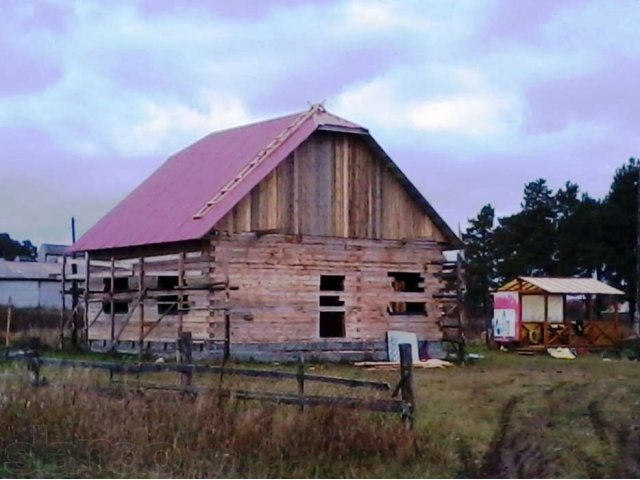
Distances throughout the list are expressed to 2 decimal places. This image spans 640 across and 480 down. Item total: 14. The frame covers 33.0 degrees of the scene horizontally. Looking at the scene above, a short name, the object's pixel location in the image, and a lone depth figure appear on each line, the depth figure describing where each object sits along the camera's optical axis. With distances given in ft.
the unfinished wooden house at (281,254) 87.86
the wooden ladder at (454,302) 97.55
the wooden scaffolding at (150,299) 86.89
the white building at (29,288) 210.38
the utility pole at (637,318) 141.59
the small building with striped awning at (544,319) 122.21
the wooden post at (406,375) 41.70
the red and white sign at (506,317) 122.42
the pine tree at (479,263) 206.08
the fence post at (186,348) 51.42
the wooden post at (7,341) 103.02
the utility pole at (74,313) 105.50
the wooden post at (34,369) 50.05
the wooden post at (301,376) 44.91
